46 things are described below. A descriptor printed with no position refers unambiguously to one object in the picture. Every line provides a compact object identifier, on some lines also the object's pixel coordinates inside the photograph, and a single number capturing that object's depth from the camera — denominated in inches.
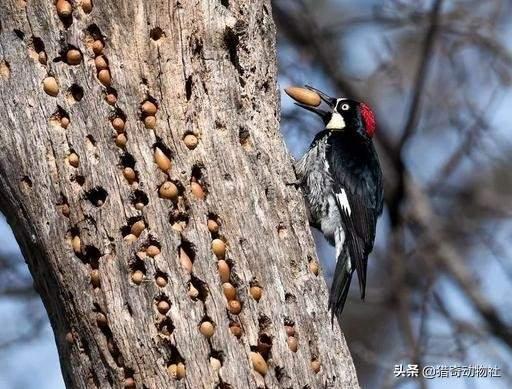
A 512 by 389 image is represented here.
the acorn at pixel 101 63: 241.6
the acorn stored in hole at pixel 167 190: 238.7
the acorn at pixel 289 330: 246.2
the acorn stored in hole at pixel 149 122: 241.1
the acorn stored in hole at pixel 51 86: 241.5
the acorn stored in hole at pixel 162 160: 240.1
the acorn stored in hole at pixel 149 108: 241.4
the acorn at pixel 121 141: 239.5
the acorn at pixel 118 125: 240.4
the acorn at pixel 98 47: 242.2
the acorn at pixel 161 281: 235.6
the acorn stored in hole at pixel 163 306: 235.1
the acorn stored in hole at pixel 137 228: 237.1
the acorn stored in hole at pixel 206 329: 235.5
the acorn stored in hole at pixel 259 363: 239.8
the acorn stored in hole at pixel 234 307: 239.8
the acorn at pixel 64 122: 240.8
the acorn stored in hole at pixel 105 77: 241.6
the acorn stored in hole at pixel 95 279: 236.7
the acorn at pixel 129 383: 236.7
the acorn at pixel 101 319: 236.7
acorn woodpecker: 352.2
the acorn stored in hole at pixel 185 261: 237.5
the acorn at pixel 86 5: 242.5
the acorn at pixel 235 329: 239.1
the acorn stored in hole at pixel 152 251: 236.4
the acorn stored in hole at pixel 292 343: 245.6
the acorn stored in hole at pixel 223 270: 240.7
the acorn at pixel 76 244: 238.4
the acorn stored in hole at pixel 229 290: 240.4
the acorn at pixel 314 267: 260.7
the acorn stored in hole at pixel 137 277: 235.5
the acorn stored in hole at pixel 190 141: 244.4
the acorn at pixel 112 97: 241.4
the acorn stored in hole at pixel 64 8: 241.1
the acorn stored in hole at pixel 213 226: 242.2
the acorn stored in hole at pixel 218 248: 240.8
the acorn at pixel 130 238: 236.4
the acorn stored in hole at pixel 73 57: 240.8
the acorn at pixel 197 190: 242.7
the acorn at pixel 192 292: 237.1
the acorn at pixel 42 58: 243.4
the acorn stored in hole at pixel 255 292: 243.6
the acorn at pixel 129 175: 238.7
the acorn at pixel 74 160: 239.0
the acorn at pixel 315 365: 249.4
